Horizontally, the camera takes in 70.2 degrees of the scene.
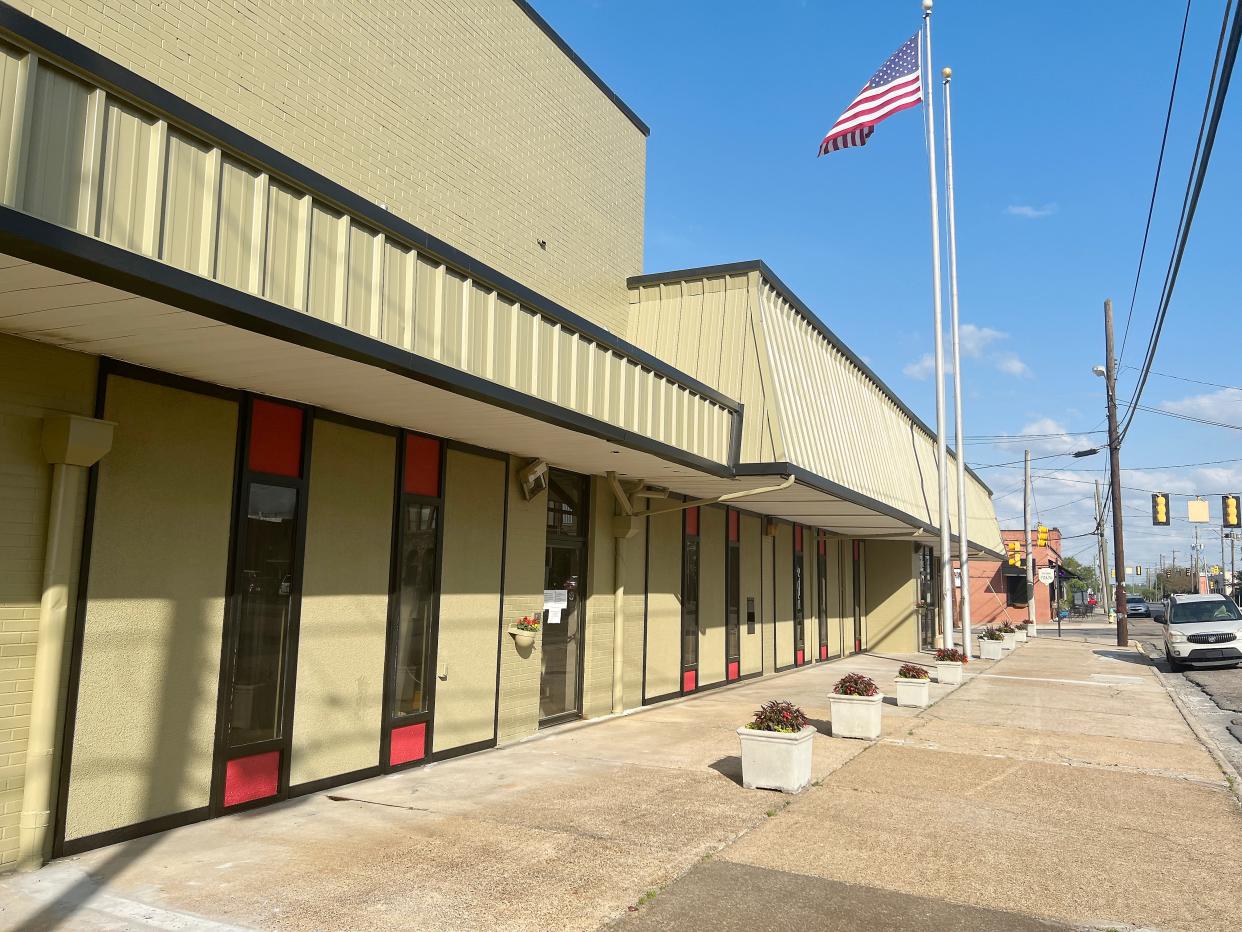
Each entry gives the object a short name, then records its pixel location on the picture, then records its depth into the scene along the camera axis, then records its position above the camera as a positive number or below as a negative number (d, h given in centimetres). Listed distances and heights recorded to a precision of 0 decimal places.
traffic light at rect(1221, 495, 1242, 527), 3030 +245
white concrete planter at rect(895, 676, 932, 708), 1438 -191
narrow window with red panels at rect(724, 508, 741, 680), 1677 -62
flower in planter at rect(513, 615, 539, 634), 1060 -70
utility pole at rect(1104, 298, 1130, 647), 3139 +373
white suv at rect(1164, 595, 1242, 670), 2108 -122
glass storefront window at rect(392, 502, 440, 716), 895 -45
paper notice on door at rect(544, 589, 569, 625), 1137 -48
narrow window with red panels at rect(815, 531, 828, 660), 2275 -25
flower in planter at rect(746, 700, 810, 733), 848 -141
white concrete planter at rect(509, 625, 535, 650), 1049 -84
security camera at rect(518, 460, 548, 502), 1069 +106
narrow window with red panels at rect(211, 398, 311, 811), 708 -43
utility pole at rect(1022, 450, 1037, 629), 4184 +57
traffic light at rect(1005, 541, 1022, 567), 4466 +132
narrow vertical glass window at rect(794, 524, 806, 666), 2092 -84
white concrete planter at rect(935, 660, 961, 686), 1803 -197
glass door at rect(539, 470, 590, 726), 1148 -41
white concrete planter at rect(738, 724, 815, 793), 823 -176
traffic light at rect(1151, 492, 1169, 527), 3189 +266
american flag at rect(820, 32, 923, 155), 1688 +911
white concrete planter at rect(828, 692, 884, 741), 1118 -180
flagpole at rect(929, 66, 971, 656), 2097 +506
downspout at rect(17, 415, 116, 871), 563 -39
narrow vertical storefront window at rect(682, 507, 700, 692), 1504 -52
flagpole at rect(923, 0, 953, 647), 1978 +456
